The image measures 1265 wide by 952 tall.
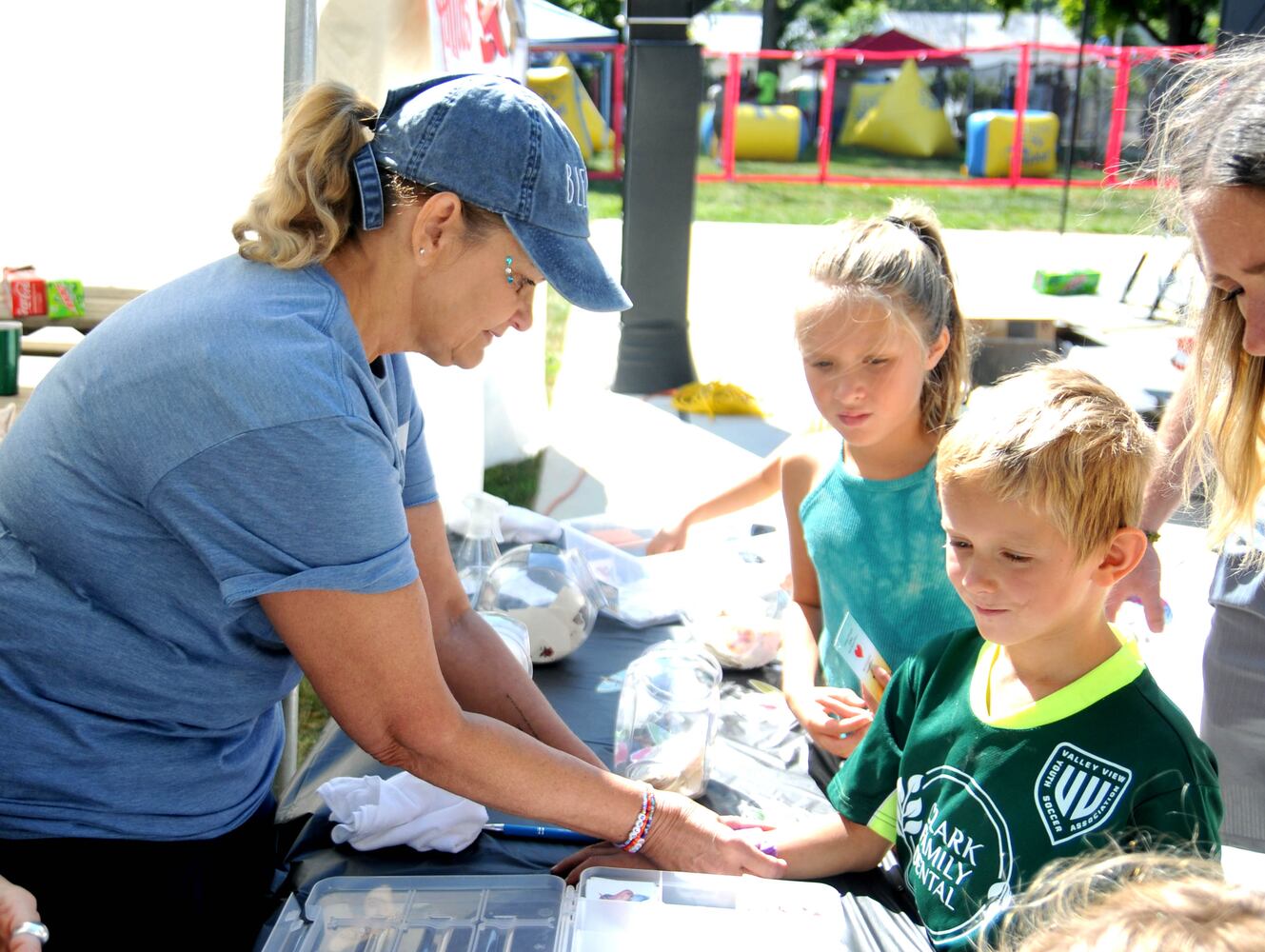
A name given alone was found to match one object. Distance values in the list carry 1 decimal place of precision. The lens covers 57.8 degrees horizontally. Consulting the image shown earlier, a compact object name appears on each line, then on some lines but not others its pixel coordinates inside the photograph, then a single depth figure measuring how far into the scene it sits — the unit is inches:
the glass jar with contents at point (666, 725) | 67.6
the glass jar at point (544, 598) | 84.1
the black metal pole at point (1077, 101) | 424.2
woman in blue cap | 48.9
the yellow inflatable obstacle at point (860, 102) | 769.6
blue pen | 63.2
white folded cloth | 60.7
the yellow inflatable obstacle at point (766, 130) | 700.7
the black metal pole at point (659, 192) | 237.9
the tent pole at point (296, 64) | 82.3
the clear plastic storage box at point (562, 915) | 50.9
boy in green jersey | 47.8
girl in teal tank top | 72.1
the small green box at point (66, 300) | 126.8
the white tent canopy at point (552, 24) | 261.4
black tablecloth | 58.2
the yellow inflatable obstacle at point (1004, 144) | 658.8
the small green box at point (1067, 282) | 285.7
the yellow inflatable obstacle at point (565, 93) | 569.3
